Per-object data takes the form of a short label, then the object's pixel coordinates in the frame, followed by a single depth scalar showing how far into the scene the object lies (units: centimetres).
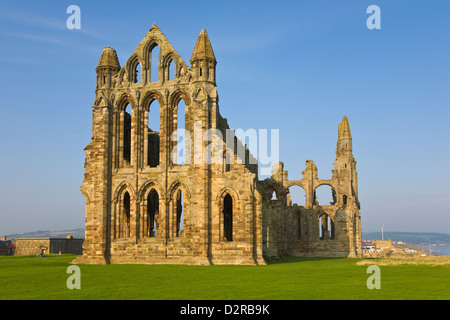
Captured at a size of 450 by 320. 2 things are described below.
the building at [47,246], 5556
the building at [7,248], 6323
